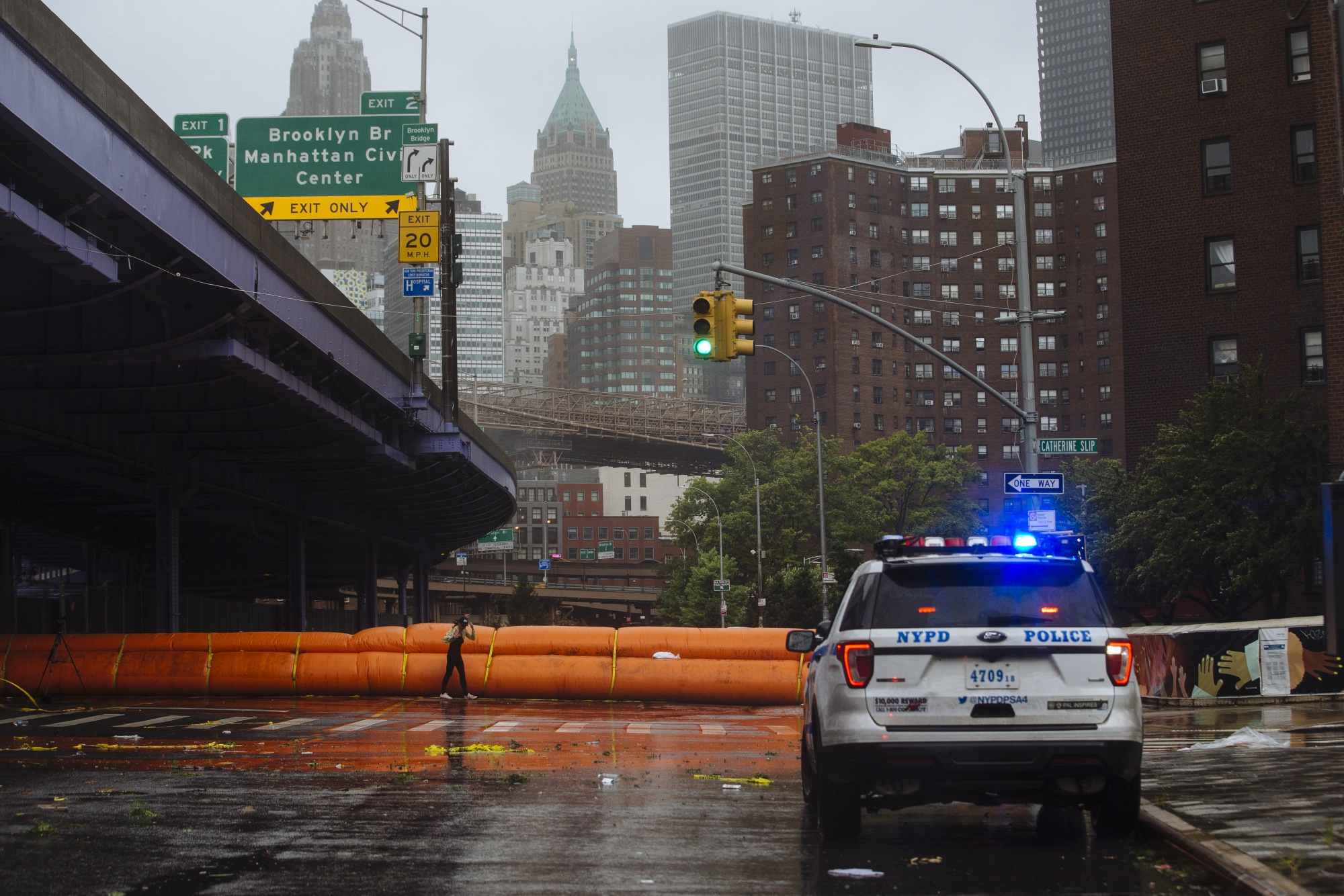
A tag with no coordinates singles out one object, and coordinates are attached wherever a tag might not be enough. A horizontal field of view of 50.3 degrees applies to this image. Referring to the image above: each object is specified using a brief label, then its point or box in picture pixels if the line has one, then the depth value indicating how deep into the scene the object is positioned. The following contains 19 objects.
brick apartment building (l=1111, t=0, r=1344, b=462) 47.06
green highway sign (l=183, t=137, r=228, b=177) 37.94
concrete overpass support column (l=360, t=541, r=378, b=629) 65.81
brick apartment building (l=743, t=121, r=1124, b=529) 127.19
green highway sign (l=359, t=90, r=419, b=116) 37.09
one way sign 21.28
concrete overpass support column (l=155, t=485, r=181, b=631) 35.56
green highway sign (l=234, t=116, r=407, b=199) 37.03
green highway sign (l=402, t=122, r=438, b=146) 36.97
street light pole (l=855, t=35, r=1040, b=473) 22.08
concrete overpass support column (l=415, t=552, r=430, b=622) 82.50
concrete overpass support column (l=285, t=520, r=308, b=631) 49.81
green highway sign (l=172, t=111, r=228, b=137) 38.16
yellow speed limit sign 34.38
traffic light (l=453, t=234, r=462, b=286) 40.78
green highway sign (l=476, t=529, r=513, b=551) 128.00
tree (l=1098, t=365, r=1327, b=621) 43.38
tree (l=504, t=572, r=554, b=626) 116.19
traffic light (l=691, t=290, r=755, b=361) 21.27
